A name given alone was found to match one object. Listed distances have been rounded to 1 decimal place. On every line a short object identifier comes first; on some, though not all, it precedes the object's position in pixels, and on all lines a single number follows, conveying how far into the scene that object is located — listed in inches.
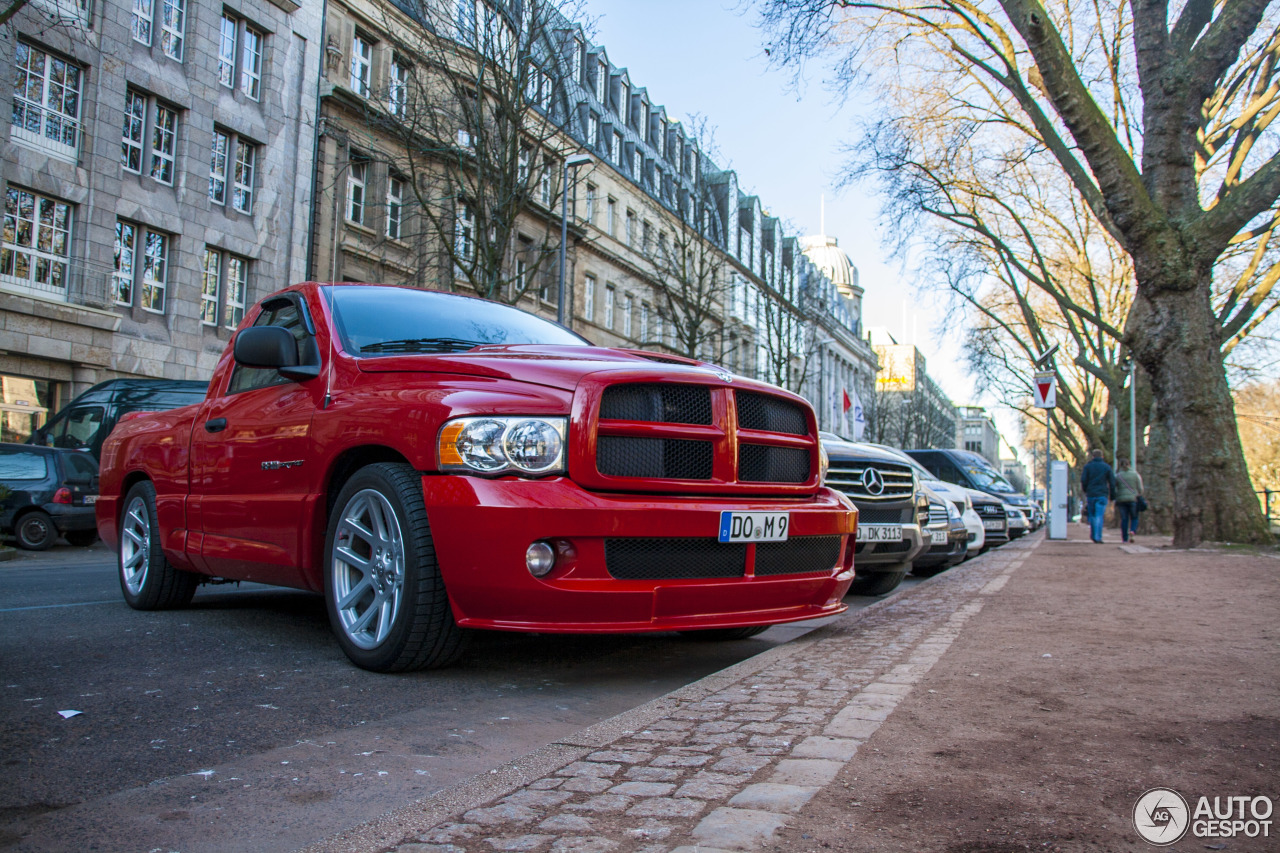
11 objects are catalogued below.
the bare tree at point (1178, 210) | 530.6
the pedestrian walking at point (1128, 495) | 844.6
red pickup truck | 152.4
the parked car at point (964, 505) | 565.0
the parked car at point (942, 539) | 422.0
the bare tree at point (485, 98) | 801.6
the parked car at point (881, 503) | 313.0
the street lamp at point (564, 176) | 887.1
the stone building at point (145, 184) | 820.6
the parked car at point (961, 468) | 800.3
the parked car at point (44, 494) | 551.8
